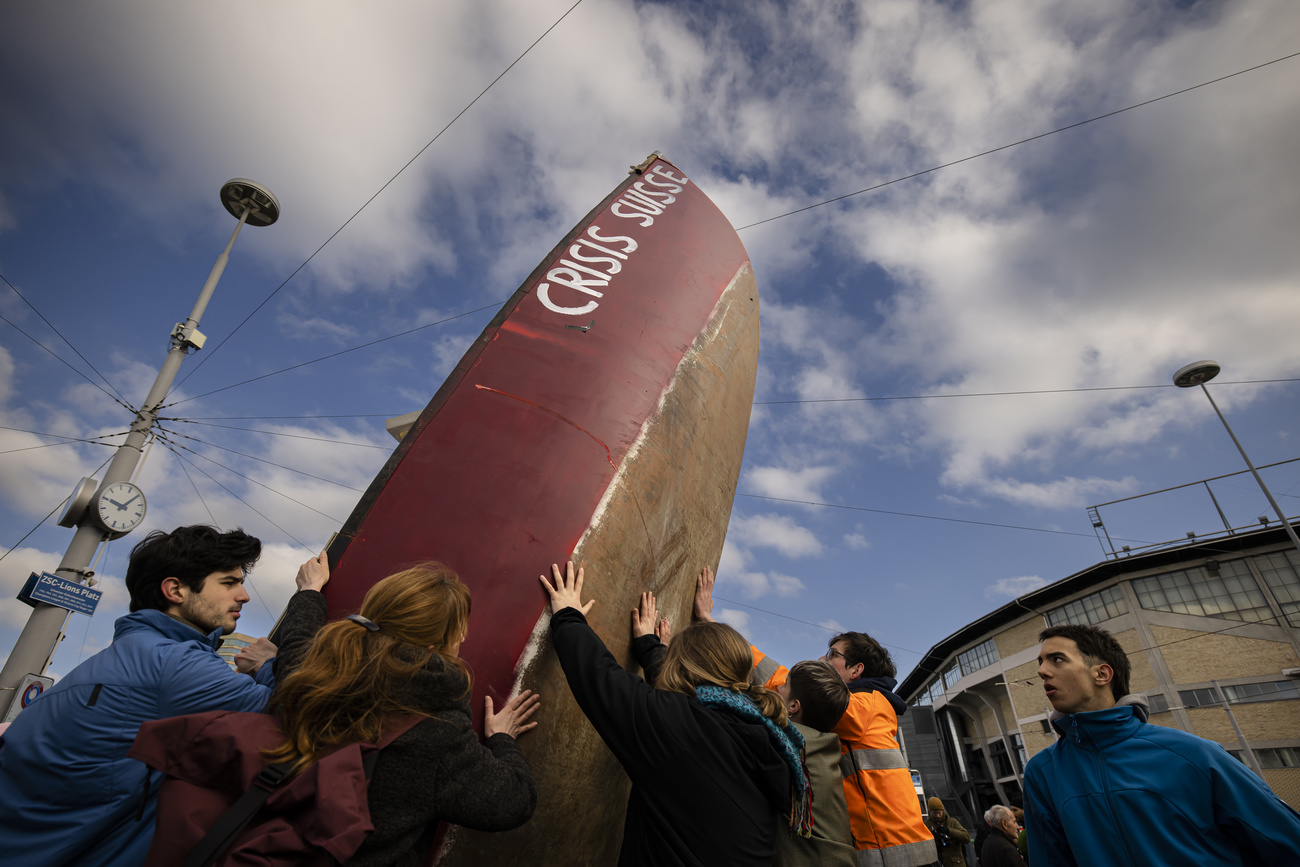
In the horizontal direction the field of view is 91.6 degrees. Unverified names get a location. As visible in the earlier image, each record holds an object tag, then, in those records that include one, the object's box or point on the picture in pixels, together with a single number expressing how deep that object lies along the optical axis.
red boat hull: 2.09
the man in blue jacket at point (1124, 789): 1.81
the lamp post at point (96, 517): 7.05
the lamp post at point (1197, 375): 15.52
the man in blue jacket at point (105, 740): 1.54
